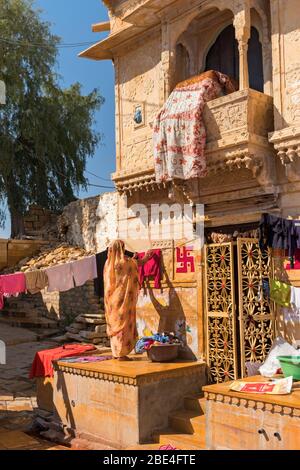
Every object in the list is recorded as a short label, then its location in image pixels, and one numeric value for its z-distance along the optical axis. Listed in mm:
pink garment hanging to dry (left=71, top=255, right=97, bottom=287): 9344
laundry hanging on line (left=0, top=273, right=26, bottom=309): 9531
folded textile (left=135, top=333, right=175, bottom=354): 8164
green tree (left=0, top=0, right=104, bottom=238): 20562
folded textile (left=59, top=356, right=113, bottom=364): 8242
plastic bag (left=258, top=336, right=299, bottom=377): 6340
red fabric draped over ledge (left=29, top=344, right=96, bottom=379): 8672
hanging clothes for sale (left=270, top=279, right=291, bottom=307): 6875
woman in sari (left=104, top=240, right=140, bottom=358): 8102
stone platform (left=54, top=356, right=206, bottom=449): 6887
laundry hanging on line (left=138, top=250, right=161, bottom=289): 8914
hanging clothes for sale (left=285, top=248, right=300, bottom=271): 6863
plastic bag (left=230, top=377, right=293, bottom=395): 5516
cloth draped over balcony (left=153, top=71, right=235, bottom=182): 7676
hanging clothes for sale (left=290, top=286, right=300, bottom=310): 6770
